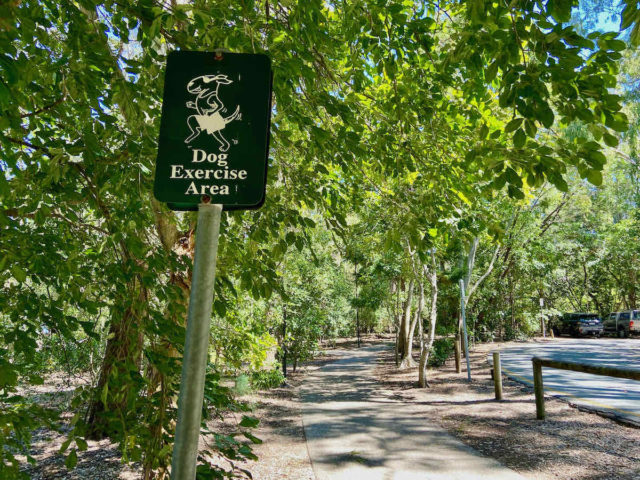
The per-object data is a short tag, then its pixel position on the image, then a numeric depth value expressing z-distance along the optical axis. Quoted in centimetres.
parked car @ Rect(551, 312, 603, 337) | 2966
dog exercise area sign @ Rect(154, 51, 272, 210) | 121
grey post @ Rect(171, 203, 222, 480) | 106
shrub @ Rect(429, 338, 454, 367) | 1770
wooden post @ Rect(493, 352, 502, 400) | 1030
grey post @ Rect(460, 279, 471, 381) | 1315
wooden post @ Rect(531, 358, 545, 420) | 848
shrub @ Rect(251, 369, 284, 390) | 1263
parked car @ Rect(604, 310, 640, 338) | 2752
